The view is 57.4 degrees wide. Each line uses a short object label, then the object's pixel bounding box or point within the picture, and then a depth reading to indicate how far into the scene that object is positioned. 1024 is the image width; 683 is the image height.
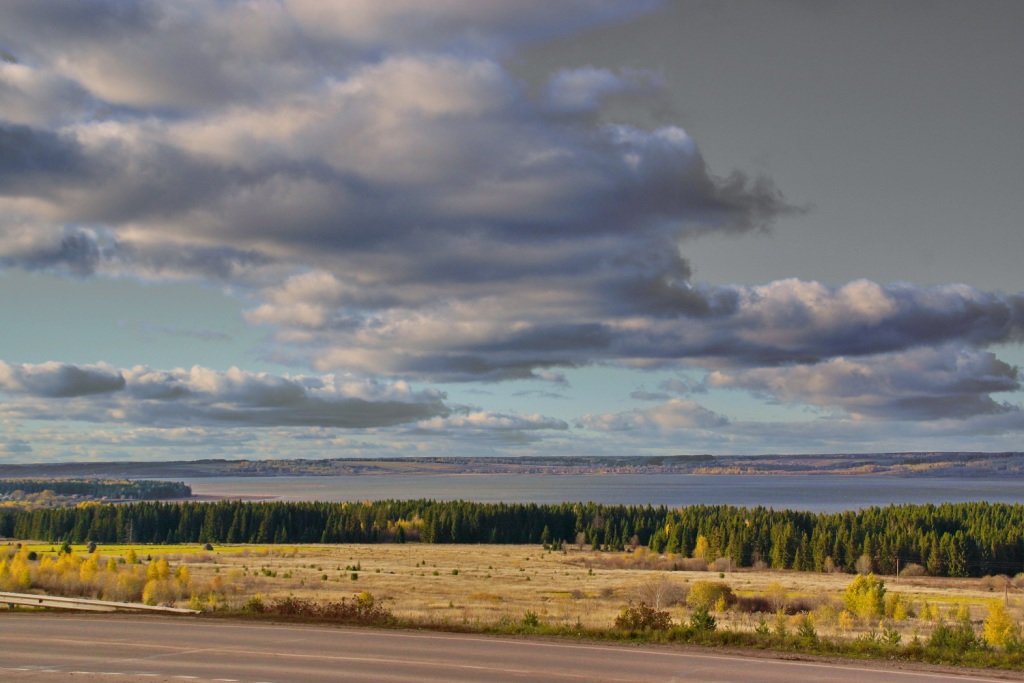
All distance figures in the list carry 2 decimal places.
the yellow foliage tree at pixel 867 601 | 69.81
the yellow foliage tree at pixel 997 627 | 27.64
